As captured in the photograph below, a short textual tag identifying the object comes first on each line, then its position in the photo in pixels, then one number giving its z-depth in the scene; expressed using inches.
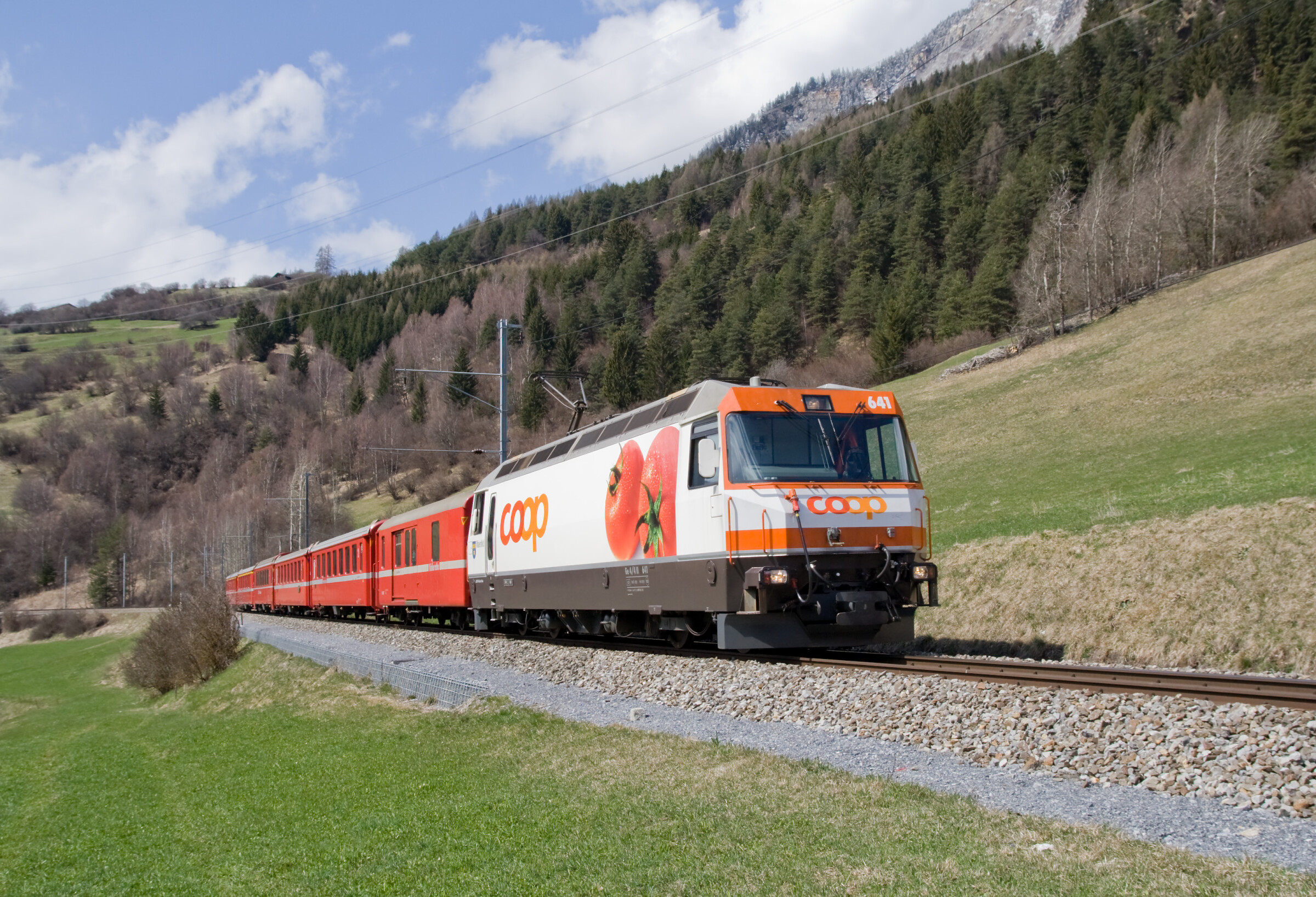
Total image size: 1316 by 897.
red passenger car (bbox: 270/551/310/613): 1648.6
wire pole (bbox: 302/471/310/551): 1990.7
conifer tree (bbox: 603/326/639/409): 2810.0
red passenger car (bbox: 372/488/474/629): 898.7
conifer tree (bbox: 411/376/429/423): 3427.7
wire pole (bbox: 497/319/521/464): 979.3
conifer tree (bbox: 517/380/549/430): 2883.9
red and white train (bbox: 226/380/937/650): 436.1
